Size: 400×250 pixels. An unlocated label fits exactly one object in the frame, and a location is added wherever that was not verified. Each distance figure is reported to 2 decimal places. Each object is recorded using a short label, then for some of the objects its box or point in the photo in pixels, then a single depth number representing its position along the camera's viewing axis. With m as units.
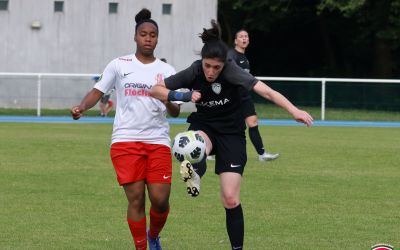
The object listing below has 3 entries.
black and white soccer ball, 16.16
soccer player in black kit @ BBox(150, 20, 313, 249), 15.62
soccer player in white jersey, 16.05
